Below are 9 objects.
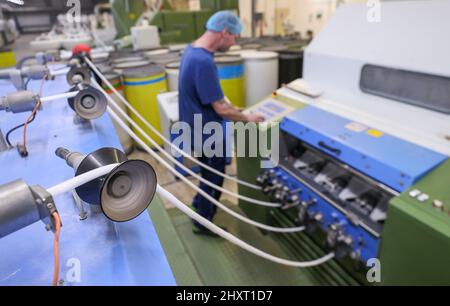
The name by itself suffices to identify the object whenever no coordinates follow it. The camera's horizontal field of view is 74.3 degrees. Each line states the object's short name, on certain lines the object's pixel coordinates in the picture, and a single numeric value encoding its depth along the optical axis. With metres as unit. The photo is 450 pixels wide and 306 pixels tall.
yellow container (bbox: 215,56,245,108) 2.83
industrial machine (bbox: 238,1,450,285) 0.93
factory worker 1.67
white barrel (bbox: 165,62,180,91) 3.09
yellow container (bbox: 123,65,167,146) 2.96
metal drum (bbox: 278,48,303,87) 3.12
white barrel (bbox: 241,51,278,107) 2.98
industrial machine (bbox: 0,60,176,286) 0.47
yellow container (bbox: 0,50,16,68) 3.95
